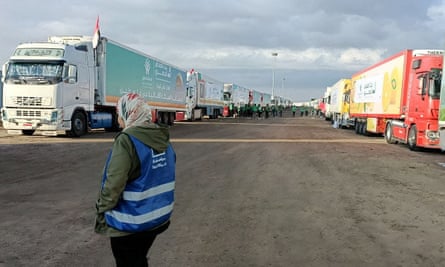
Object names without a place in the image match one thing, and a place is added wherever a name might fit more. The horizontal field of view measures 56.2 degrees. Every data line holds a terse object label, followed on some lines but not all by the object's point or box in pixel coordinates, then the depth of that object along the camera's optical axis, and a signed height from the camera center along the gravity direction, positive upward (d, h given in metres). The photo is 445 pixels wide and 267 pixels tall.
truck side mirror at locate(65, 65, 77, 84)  17.10 +1.03
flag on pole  19.16 +2.96
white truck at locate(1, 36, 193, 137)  16.44 +0.69
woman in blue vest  2.80 -0.58
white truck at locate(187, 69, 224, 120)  39.00 +1.01
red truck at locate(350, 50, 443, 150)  15.48 +0.65
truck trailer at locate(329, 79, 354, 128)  34.20 +0.55
